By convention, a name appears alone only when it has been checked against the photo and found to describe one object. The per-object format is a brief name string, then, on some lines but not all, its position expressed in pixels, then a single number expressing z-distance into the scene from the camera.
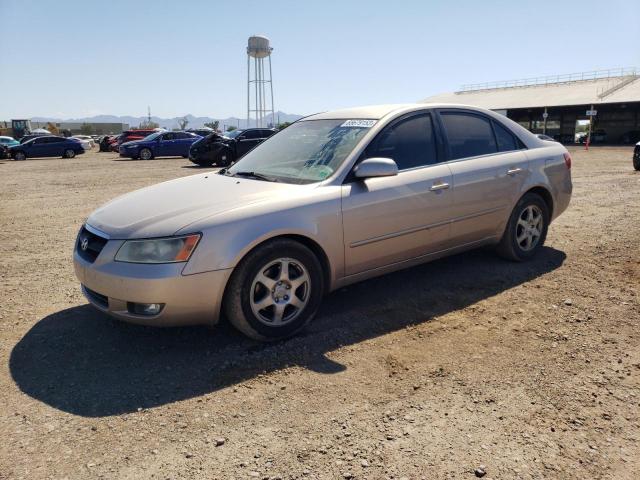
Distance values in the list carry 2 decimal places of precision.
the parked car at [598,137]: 44.41
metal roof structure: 45.31
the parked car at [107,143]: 35.66
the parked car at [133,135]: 31.97
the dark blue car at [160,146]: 24.48
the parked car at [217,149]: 18.92
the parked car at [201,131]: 28.69
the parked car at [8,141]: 31.10
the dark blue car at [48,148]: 26.73
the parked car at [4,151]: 27.17
